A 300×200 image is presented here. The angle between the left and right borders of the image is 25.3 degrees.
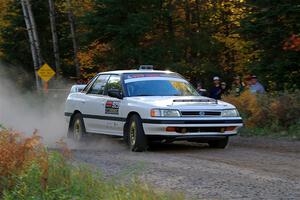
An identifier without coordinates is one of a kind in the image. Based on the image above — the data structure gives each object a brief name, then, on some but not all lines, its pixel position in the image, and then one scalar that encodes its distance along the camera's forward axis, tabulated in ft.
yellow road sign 100.78
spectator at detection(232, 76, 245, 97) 66.88
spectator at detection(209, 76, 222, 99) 66.64
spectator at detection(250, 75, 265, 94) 64.26
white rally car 41.06
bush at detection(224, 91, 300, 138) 54.39
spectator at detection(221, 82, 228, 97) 68.78
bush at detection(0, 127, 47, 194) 24.93
